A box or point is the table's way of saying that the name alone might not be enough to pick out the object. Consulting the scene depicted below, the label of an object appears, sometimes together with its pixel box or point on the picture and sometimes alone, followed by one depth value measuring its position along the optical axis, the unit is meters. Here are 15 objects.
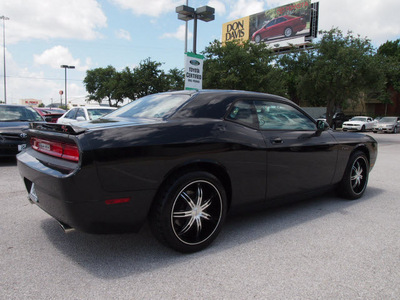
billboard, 48.31
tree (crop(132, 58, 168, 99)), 28.09
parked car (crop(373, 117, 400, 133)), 27.59
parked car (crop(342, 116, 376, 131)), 27.58
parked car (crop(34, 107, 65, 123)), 8.84
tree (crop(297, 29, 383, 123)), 19.39
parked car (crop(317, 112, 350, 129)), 31.56
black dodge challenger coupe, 2.38
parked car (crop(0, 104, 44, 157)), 7.09
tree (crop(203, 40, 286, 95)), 19.50
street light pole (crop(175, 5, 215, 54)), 11.91
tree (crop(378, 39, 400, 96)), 40.75
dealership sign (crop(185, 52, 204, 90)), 10.72
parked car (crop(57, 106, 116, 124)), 9.81
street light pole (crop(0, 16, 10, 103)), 46.03
